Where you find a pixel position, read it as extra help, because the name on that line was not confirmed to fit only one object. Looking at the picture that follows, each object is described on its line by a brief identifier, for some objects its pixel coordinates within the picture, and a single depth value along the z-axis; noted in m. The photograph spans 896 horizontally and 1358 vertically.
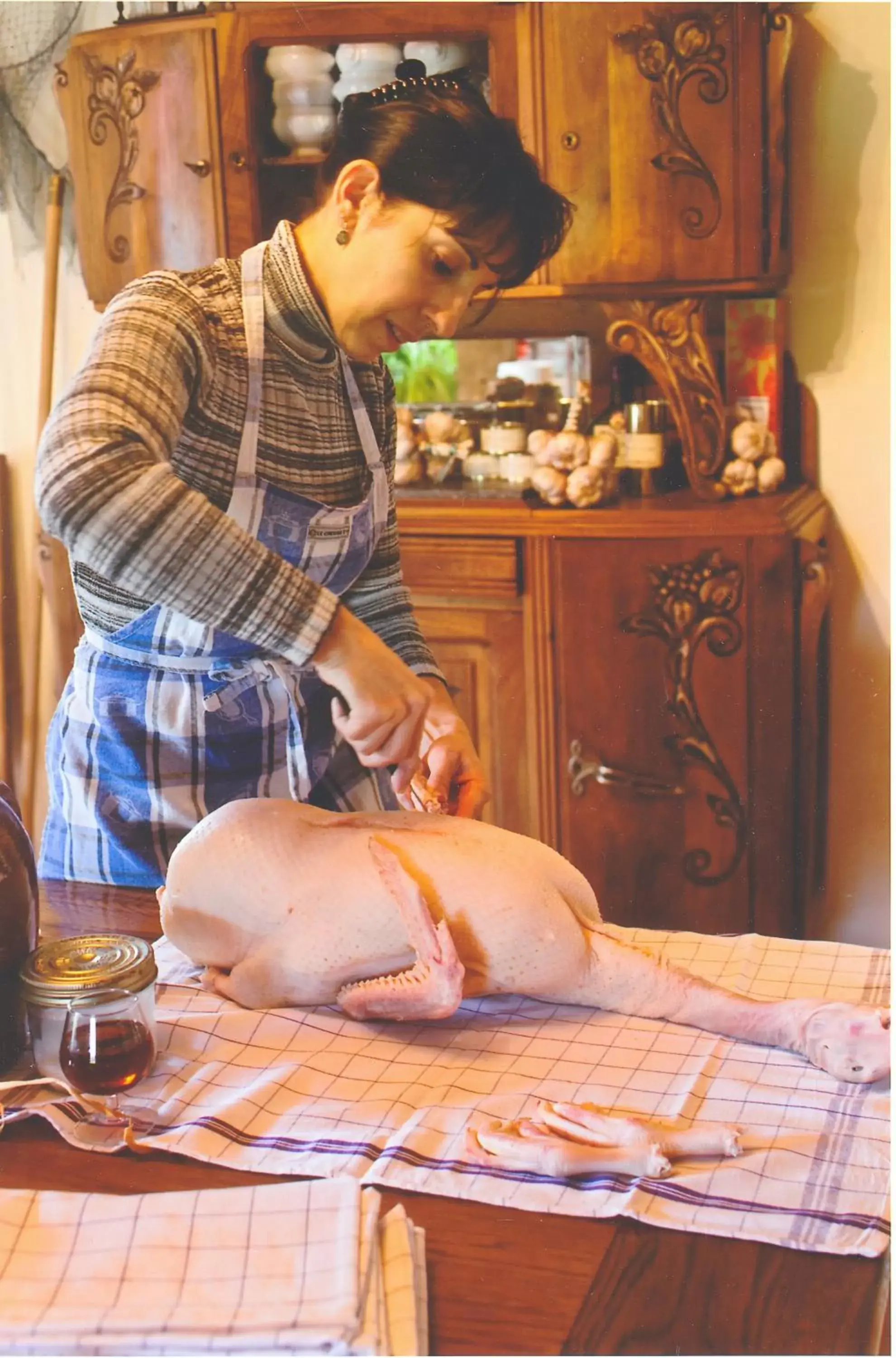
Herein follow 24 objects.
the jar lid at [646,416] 2.28
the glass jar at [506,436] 2.40
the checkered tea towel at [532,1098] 0.84
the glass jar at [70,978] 0.97
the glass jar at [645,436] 2.27
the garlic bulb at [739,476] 2.20
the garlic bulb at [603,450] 2.18
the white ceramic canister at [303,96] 2.25
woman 1.01
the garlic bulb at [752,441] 2.22
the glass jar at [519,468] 2.33
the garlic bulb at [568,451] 2.18
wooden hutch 2.10
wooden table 0.73
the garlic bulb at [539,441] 2.24
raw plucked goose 1.06
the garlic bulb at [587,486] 2.15
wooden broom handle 2.67
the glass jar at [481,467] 2.42
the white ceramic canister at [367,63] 2.21
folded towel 0.72
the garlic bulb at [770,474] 2.21
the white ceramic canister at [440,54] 2.20
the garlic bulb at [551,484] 2.17
